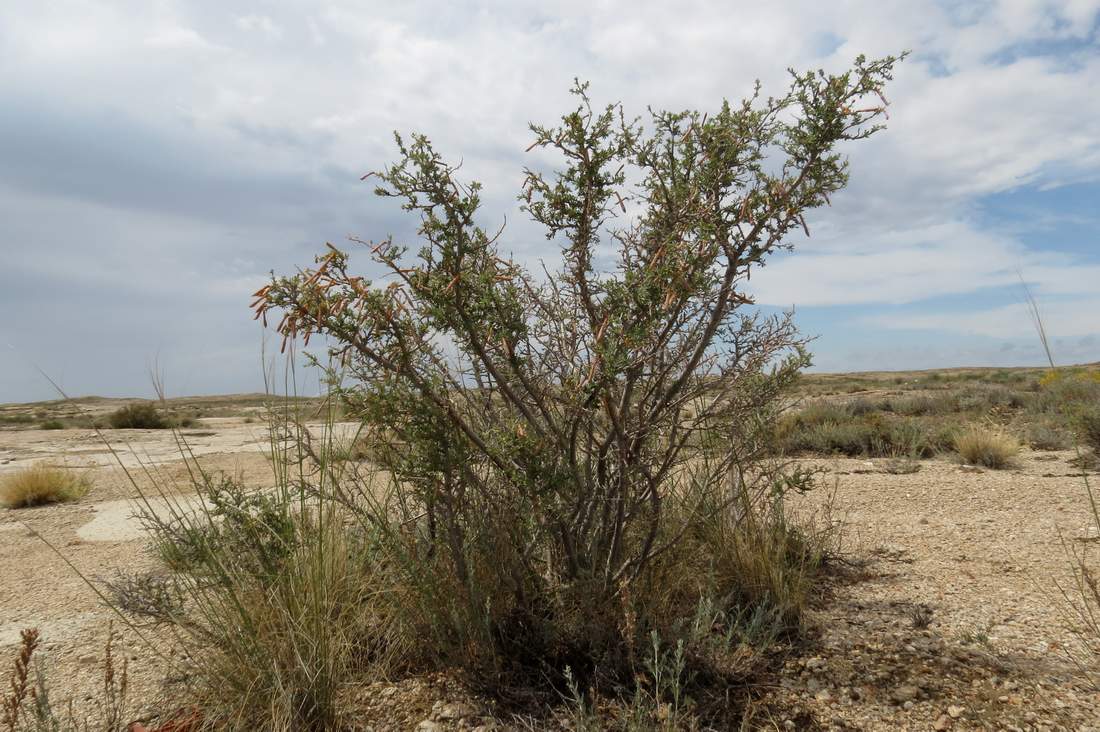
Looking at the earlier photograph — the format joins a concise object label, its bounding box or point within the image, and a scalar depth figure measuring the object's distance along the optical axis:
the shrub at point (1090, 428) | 6.93
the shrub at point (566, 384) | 2.11
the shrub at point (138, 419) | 18.31
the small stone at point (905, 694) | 2.21
